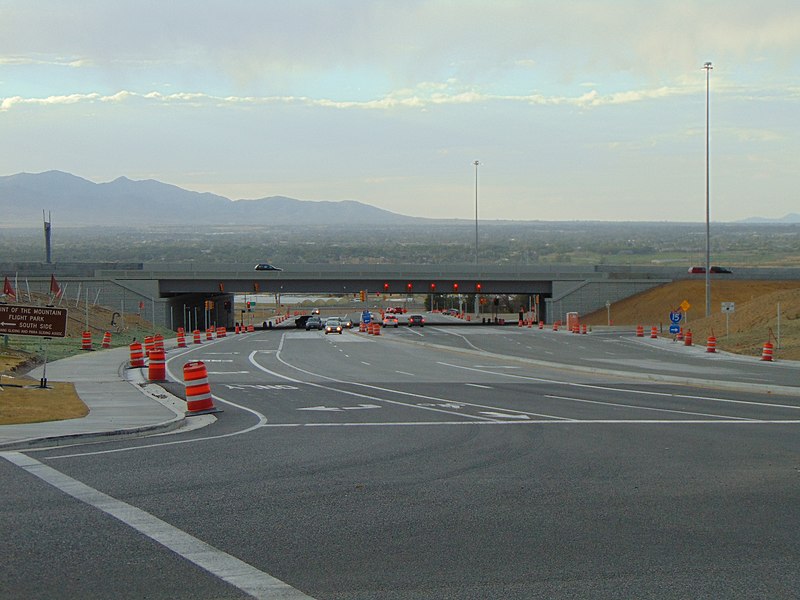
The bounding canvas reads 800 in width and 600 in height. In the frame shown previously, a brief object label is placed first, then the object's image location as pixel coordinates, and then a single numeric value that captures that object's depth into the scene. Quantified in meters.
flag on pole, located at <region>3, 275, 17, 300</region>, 53.31
